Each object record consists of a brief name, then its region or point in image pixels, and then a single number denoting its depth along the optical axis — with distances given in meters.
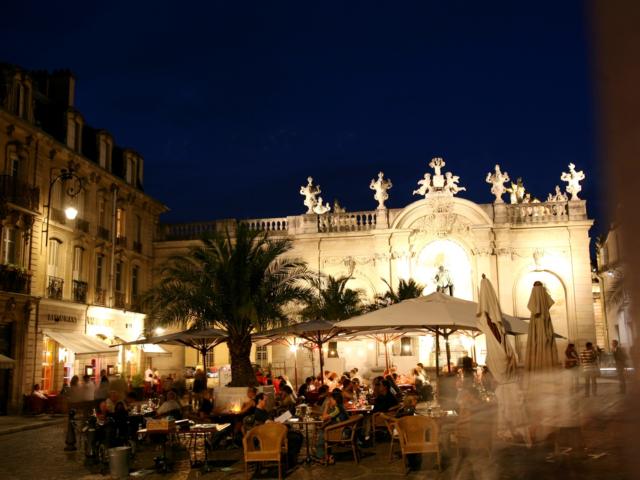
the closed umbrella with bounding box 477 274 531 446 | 10.93
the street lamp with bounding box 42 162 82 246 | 23.16
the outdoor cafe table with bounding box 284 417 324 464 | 11.52
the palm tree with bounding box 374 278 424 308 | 29.05
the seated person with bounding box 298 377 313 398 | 18.57
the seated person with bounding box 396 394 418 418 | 12.44
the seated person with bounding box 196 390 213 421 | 14.05
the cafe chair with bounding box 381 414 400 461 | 10.96
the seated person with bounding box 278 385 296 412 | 15.02
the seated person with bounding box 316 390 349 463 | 11.30
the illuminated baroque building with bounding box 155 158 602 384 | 32.50
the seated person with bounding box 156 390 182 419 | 13.00
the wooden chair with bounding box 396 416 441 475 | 9.86
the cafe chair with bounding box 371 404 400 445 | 12.53
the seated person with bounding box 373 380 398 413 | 12.79
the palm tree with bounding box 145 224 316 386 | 19.75
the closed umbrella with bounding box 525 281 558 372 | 11.94
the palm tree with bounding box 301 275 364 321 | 28.76
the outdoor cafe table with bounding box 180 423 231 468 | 11.10
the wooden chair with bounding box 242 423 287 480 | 9.86
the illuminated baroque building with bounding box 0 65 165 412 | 23.28
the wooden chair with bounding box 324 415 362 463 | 11.14
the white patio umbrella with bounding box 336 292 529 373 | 12.73
